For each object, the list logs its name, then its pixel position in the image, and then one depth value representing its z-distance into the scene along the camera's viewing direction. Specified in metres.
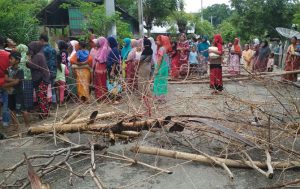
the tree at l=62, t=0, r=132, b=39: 10.32
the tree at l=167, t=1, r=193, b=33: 23.35
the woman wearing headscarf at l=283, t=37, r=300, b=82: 8.42
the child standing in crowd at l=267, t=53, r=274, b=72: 9.82
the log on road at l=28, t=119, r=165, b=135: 3.57
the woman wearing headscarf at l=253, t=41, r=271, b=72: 9.26
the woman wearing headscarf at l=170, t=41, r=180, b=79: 9.42
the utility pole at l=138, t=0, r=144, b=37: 12.95
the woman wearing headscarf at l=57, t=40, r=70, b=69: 6.51
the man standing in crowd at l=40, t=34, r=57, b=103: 5.56
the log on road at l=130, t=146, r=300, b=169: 3.08
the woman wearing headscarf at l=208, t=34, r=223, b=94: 7.07
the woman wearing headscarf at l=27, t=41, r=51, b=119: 5.21
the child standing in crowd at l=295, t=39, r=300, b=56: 8.32
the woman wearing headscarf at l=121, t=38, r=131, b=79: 7.27
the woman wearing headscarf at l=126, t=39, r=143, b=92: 6.80
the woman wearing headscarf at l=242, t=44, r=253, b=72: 10.61
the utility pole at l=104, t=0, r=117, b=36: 10.50
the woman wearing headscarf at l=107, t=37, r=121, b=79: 6.50
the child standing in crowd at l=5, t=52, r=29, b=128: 4.85
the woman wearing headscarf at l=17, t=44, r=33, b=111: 5.05
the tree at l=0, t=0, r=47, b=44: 7.83
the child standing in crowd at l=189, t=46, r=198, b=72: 10.45
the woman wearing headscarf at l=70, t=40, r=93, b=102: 6.48
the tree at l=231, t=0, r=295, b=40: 15.32
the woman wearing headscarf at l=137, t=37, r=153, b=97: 6.34
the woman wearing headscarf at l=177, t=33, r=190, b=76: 9.71
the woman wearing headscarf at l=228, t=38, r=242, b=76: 9.85
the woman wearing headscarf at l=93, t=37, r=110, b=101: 6.40
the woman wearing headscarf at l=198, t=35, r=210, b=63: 10.79
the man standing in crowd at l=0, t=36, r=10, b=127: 4.57
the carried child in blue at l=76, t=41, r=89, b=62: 6.44
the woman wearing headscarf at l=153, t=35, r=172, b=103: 6.04
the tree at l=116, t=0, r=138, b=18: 21.73
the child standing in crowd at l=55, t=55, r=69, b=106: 6.07
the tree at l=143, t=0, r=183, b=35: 21.02
